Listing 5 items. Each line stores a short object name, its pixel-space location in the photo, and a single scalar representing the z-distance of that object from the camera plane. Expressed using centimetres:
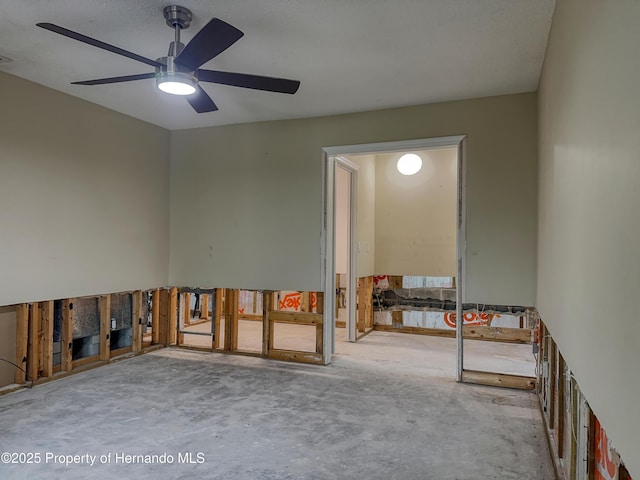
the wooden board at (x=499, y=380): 383
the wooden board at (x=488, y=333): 404
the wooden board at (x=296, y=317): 466
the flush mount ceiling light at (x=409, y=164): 629
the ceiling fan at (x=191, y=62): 218
